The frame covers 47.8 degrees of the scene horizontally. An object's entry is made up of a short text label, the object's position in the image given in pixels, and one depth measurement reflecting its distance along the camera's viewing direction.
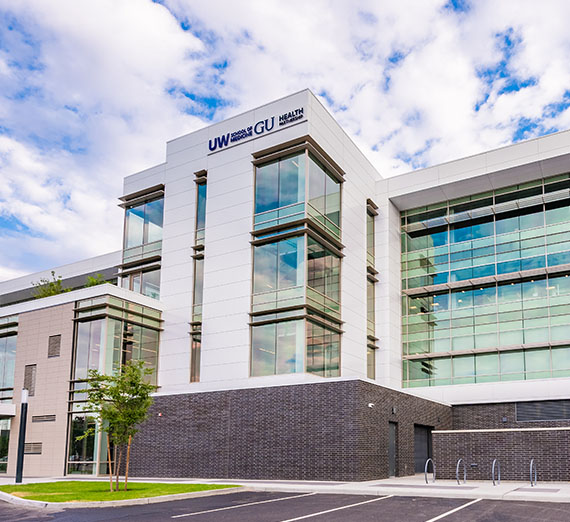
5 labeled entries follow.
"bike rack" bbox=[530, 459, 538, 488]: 20.80
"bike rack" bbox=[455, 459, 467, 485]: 22.41
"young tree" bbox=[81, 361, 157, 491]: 19.52
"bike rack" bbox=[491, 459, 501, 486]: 22.05
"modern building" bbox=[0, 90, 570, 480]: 25.19
